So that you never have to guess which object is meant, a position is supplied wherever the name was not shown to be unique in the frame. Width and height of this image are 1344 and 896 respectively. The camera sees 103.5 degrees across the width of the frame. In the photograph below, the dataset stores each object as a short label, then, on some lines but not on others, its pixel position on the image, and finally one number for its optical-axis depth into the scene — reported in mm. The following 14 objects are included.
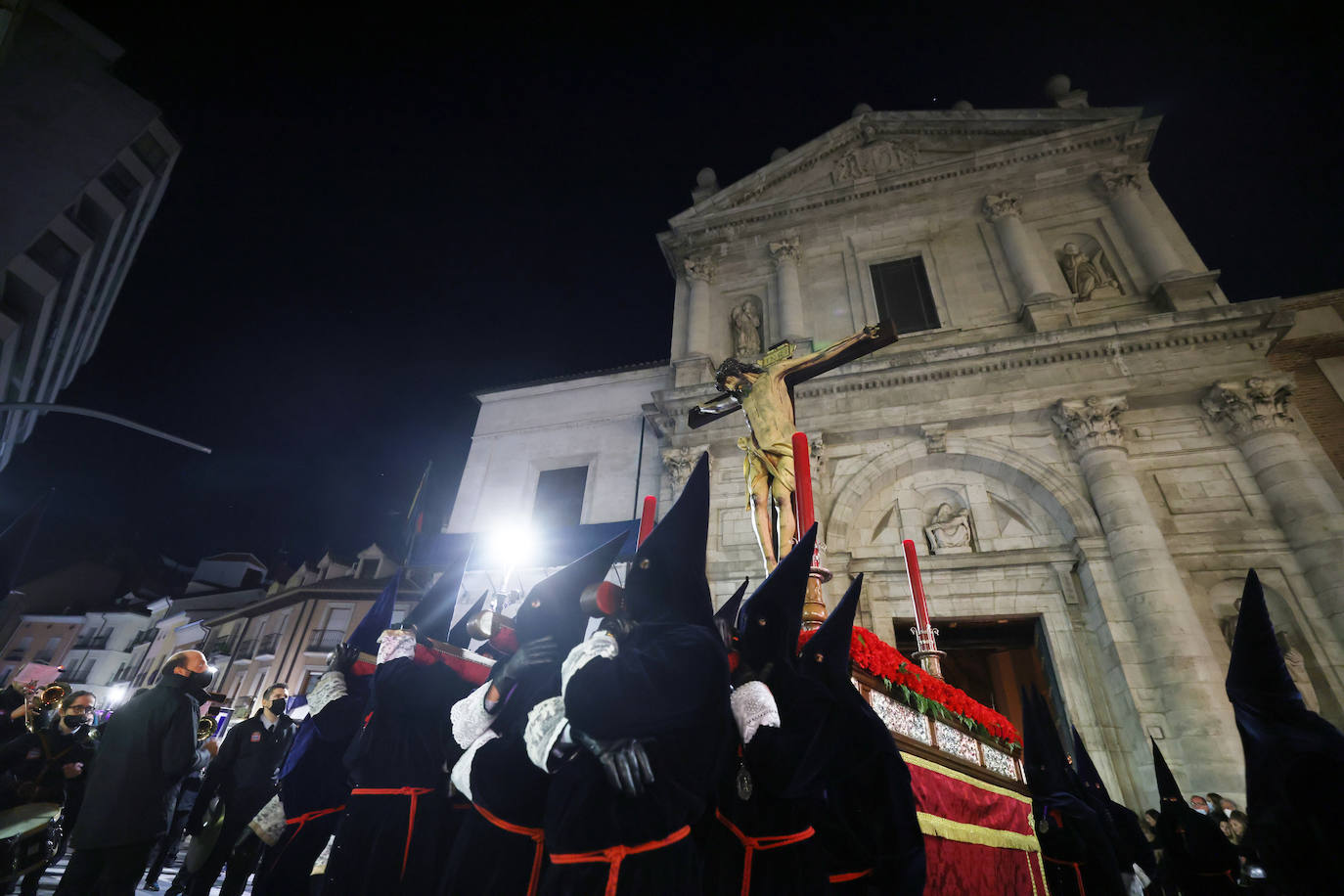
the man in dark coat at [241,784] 5129
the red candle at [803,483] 4211
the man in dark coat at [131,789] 3830
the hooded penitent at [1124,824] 5031
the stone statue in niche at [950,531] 10031
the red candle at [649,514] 5301
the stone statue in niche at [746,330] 14195
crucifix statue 5238
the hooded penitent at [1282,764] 2805
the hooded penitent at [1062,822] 4301
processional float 3291
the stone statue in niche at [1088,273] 12016
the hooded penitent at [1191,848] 4664
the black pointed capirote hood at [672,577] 2156
